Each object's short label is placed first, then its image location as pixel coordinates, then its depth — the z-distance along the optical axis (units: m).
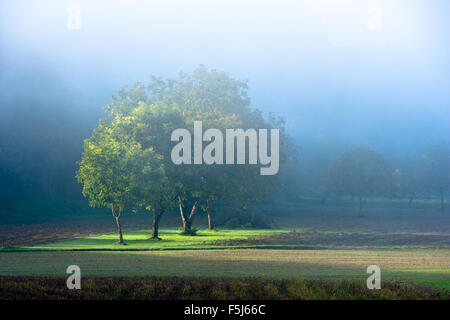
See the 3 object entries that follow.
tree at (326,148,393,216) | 104.56
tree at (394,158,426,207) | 126.50
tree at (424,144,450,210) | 123.88
